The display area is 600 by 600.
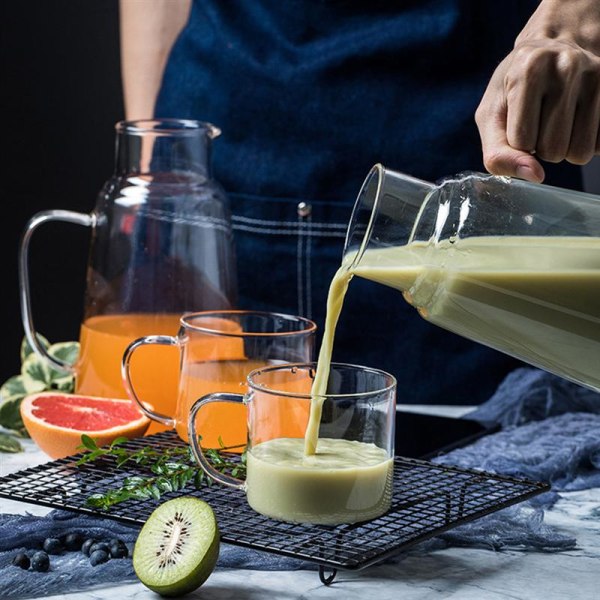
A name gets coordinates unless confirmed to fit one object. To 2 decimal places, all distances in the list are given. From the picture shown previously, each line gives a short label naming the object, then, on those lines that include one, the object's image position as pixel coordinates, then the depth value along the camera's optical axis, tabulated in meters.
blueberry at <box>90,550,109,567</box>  1.22
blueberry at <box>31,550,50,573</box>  1.21
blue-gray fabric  1.21
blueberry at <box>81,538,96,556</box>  1.24
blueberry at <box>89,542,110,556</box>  1.23
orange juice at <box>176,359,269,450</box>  1.39
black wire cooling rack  1.20
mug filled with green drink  1.24
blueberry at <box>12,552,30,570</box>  1.21
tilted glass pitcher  1.22
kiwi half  1.18
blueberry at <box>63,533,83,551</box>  1.25
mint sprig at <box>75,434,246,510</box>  1.28
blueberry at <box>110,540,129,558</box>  1.23
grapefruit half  1.42
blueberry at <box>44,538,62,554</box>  1.24
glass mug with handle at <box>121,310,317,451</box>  1.39
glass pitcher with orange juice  1.51
